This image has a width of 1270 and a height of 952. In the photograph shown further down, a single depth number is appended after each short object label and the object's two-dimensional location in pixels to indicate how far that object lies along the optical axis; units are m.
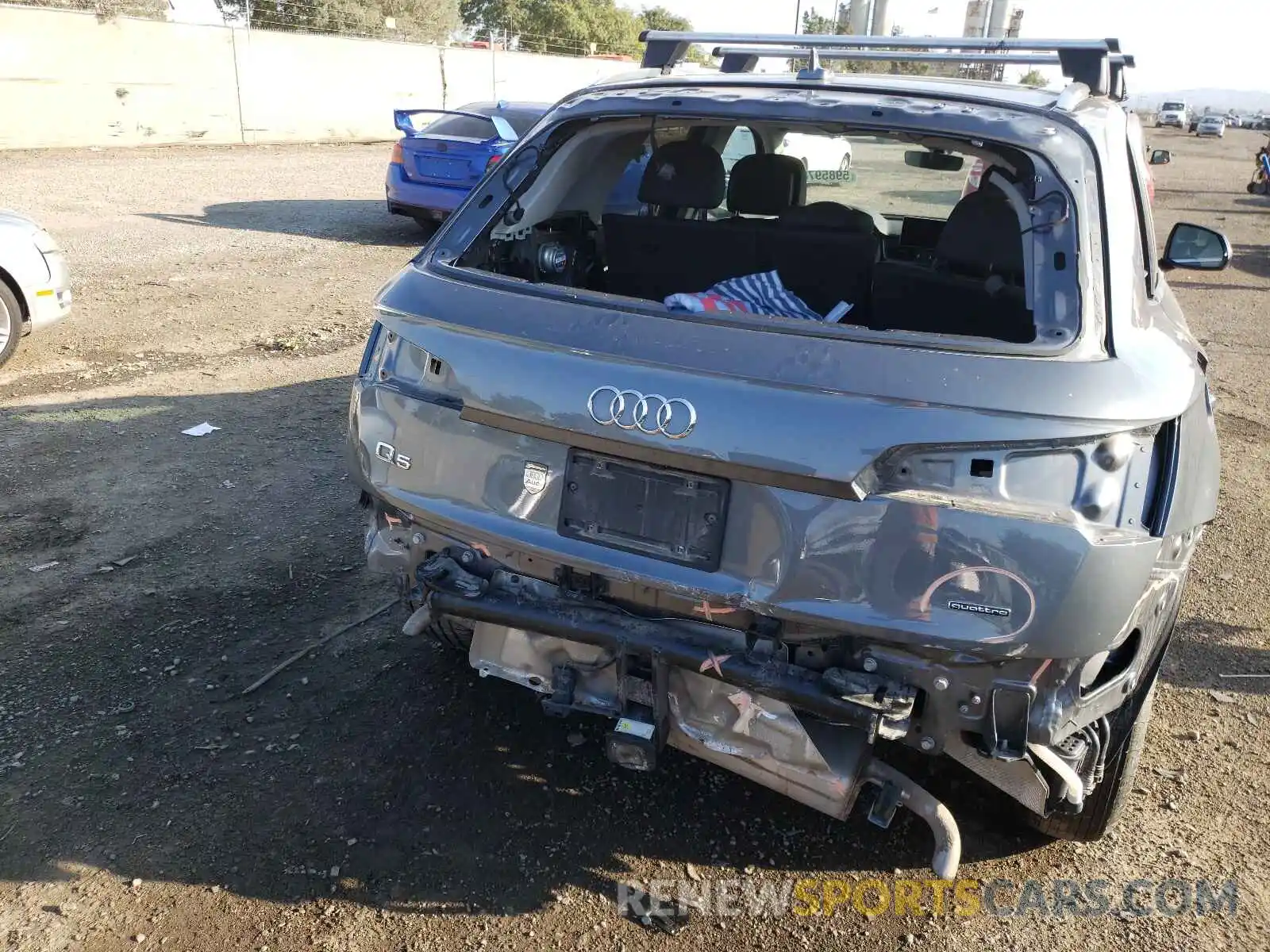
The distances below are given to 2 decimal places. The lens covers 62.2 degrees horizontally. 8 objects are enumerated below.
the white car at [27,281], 6.81
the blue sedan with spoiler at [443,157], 11.39
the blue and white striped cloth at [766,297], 3.33
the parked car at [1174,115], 73.94
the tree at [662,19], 59.98
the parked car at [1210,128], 61.66
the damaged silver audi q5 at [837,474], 2.28
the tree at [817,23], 61.43
